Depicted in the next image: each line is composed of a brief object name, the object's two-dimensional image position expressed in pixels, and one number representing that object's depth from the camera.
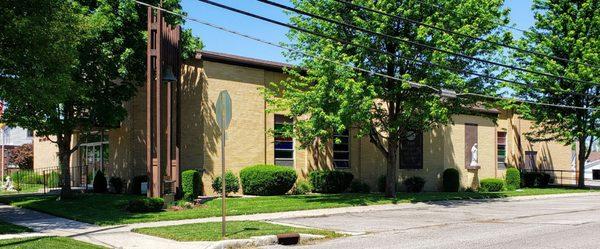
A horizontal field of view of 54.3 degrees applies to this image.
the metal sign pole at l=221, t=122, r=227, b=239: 11.70
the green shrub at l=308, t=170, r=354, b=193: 26.75
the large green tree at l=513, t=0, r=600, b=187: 32.12
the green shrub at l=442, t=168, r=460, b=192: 32.06
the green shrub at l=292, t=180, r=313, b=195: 26.39
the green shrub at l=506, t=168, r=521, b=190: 34.25
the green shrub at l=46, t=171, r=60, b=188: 29.23
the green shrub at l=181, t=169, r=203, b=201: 21.62
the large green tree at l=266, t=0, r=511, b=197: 19.98
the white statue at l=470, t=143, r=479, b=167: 33.56
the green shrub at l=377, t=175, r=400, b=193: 29.27
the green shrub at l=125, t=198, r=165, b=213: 17.61
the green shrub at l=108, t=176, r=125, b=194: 24.84
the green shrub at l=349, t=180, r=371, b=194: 28.00
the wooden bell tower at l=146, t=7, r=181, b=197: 18.86
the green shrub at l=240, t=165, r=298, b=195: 24.03
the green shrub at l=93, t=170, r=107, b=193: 25.44
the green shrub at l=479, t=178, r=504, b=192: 32.69
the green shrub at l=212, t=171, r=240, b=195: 24.05
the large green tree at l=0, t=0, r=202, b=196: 15.67
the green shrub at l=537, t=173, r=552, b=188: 37.62
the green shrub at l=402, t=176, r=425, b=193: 30.75
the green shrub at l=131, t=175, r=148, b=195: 23.73
